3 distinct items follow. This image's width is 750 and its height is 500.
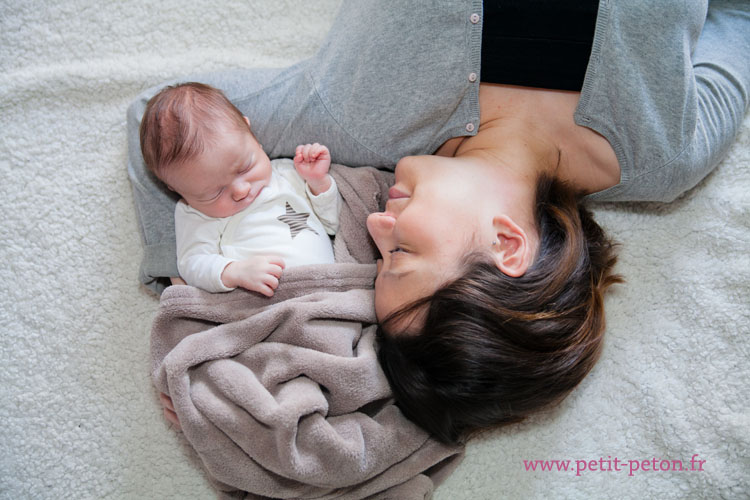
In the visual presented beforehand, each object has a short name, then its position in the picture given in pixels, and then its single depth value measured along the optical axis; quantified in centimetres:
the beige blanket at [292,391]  98
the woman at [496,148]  96
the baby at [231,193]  105
